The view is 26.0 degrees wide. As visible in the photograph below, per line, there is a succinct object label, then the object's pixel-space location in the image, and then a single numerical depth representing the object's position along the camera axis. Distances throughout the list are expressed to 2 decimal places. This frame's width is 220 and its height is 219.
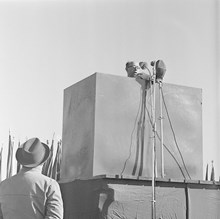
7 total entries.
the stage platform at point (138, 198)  5.78
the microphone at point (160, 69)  7.05
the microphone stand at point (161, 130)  6.90
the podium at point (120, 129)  6.59
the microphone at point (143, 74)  7.09
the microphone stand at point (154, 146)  5.92
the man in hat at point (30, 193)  4.32
